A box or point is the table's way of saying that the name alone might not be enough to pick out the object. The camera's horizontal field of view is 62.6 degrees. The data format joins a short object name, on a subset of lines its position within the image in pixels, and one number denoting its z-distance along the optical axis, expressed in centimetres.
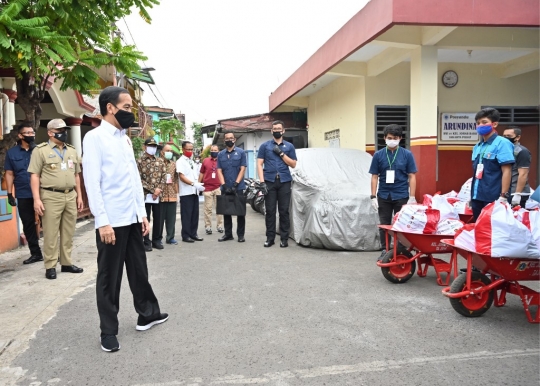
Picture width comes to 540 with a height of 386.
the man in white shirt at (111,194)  325
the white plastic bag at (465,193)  730
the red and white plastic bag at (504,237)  349
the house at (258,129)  1881
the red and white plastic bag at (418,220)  465
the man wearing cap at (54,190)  537
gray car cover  667
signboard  1112
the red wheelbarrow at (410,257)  471
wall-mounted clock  1102
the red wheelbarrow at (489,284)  359
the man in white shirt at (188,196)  780
